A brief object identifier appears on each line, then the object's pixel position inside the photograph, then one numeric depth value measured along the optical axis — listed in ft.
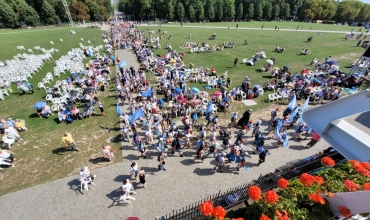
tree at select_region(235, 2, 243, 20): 305.26
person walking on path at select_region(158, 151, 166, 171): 34.97
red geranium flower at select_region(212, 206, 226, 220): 19.07
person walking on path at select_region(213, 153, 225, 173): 34.51
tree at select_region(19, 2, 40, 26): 226.79
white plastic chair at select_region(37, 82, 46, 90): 68.12
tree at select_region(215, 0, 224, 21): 292.18
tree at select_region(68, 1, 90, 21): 273.33
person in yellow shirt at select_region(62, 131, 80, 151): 39.83
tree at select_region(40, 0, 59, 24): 244.83
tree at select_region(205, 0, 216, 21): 286.66
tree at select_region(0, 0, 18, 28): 209.29
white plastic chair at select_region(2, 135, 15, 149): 40.87
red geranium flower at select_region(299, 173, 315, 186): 21.66
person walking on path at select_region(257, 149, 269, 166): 35.71
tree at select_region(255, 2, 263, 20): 310.18
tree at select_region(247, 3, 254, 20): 307.99
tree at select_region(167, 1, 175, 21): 278.05
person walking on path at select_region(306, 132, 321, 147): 41.28
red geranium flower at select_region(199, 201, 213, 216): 19.40
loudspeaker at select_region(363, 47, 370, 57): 67.03
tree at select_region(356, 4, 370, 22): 321.21
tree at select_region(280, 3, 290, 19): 323.16
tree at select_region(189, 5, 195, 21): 278.24
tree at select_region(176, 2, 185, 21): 277.85
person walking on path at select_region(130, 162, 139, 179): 32.53
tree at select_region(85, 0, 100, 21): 290.91
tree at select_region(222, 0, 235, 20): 300.61
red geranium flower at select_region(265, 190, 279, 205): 19.62
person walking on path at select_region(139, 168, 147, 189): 31.30
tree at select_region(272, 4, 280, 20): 319.47
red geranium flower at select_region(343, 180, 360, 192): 20.71
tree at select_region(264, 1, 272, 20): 315.17
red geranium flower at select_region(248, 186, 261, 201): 20.27
